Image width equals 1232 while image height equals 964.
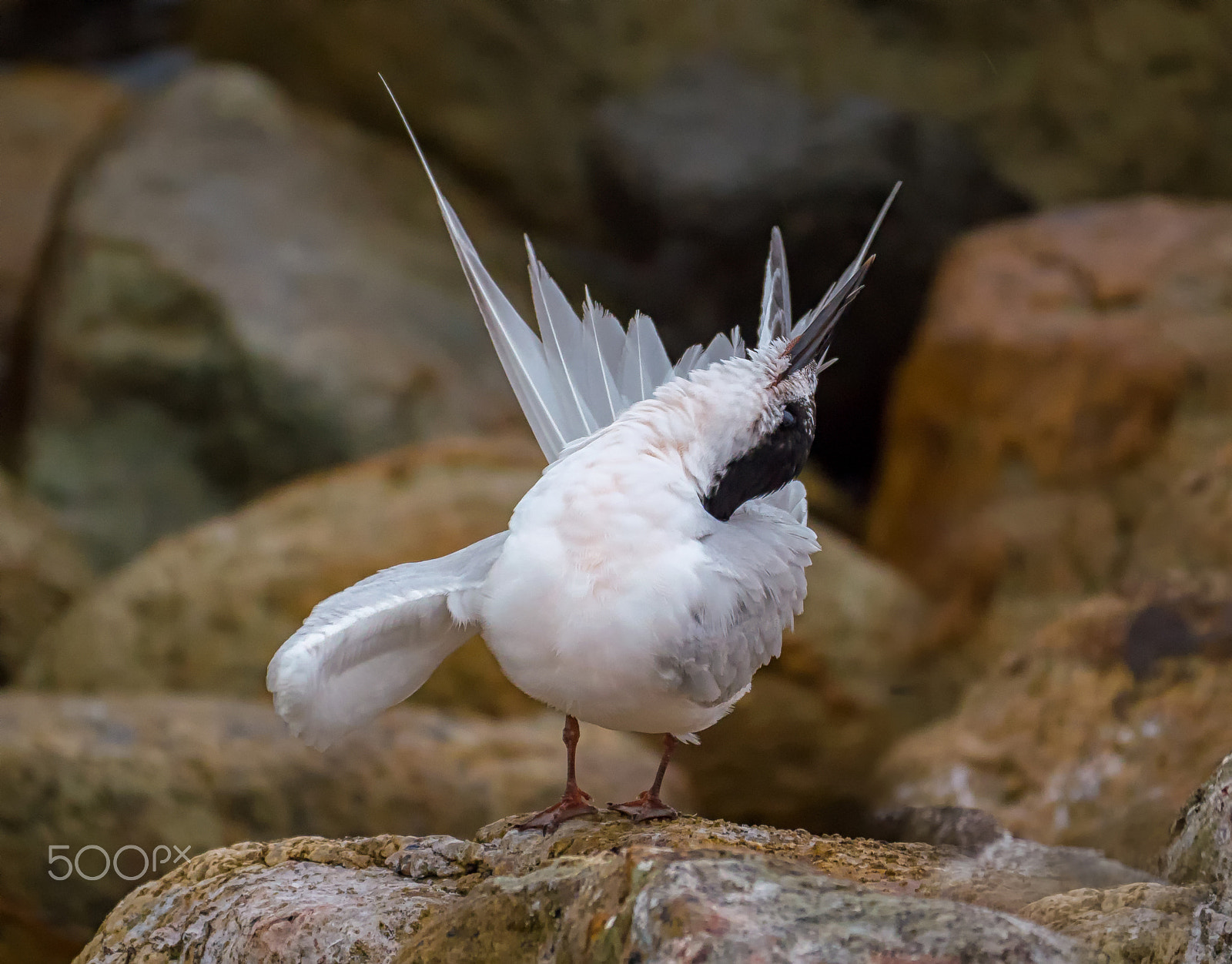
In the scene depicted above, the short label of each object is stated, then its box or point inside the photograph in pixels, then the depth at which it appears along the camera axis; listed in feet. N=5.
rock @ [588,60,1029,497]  57.52
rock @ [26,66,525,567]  53.98
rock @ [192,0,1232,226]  62.08
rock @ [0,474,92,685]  48.67
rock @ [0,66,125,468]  61.25
